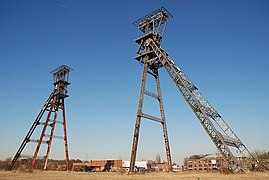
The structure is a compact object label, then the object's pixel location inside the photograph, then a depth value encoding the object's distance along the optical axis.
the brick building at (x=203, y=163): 80.32
